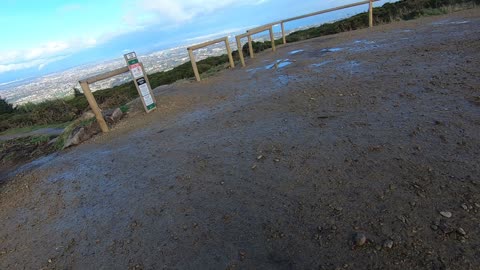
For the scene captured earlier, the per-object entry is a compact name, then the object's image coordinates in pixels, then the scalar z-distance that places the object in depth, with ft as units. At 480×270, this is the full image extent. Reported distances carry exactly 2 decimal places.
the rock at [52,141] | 27.98
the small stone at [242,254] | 8.03
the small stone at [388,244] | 7.21
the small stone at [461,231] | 7.11
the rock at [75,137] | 24.75
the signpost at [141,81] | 25.45
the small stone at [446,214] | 7.72
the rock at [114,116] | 28.45
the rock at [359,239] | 7.51
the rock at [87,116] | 31.00
